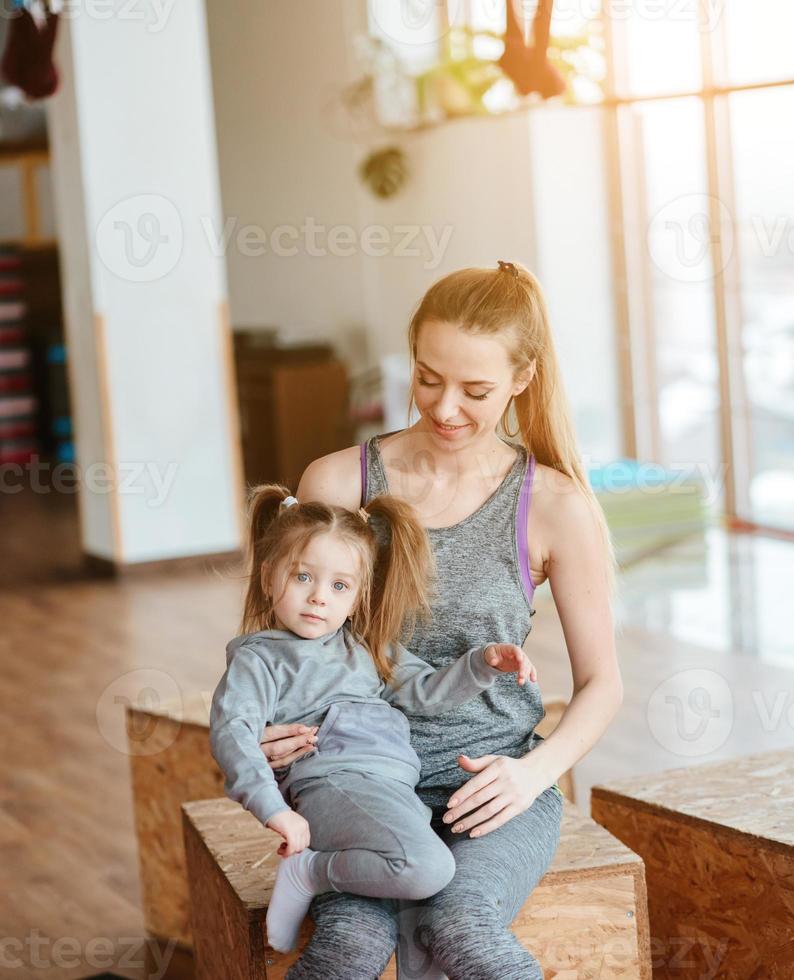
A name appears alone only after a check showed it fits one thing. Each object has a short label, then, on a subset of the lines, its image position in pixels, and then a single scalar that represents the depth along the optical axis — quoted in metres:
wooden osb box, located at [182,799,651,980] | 3.24
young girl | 3.09
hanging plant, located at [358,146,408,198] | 10.18
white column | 7.97
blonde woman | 3.22
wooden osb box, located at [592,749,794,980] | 3.45
